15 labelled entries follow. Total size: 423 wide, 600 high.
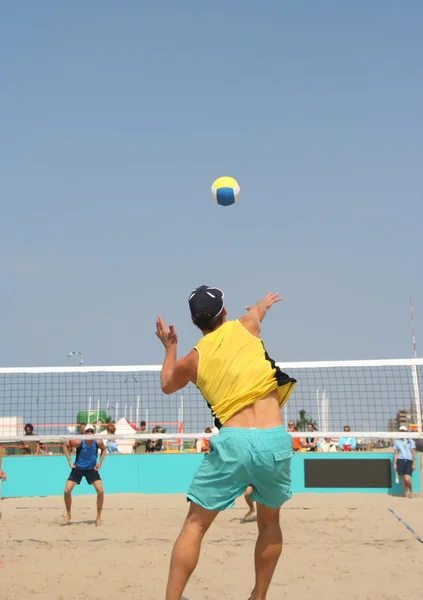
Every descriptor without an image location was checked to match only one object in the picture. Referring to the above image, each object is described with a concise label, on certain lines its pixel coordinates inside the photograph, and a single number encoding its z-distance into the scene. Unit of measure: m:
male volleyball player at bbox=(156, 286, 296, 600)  3.69
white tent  24.33
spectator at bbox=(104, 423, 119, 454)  19.92
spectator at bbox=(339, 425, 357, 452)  18.23
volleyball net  9.85
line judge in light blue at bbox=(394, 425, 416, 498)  14.98
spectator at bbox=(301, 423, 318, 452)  17.44
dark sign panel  15.82
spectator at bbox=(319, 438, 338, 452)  19.19
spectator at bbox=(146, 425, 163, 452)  18.16
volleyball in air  8.11
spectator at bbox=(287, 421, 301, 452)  16.99
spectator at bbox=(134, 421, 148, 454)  18.44
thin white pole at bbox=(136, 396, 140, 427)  11.14
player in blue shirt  11.04
